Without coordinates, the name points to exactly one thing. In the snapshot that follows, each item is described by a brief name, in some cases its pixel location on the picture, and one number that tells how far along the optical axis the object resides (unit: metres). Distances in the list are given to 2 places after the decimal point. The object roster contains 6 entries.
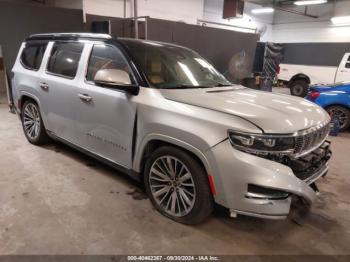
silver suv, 2.03
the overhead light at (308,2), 12.04
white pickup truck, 10.49
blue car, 5.97
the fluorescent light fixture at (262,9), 15.27
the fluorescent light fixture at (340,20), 15.06
